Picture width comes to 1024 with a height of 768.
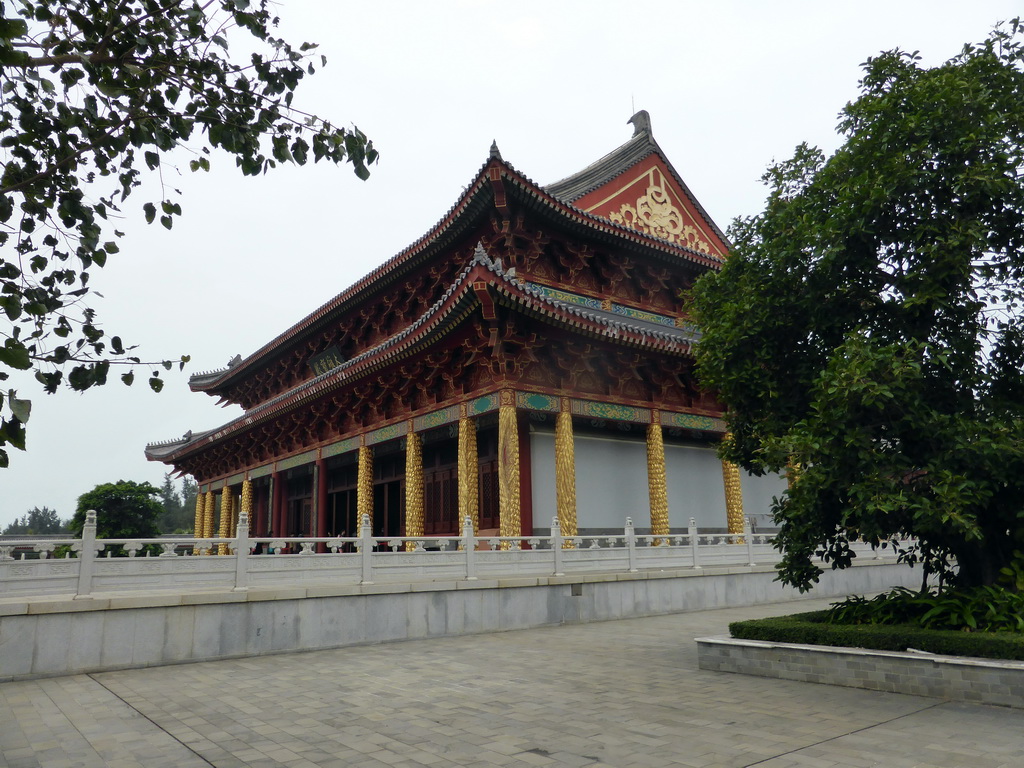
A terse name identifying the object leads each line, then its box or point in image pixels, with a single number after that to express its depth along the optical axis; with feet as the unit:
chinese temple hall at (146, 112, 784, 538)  51.42
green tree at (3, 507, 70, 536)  323.98
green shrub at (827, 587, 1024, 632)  23.50
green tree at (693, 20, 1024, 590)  23.22
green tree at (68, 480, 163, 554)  122.62
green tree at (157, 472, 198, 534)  286.25
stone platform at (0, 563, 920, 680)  30.30
